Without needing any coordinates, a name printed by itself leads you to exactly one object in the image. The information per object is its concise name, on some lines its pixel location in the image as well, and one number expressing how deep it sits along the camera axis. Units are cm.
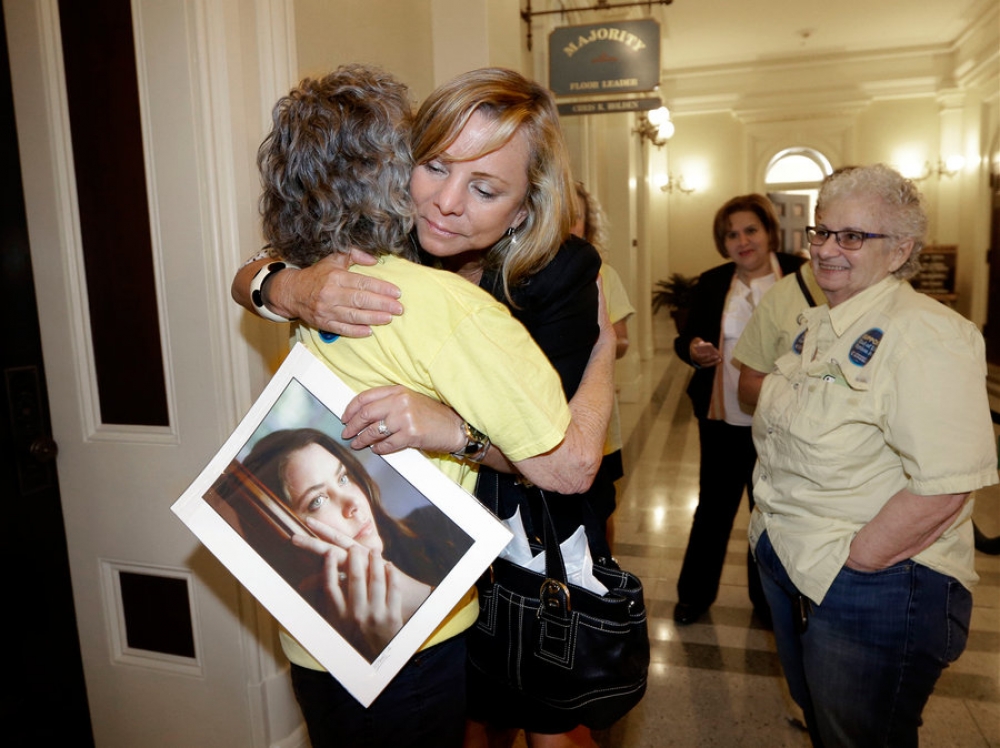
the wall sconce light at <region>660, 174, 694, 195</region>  1457
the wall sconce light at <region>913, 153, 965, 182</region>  1257
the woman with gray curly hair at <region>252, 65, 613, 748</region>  100
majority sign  501
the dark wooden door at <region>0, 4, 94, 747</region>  205
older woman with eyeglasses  150
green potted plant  1347
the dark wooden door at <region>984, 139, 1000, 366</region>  976
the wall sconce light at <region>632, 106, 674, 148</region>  987
